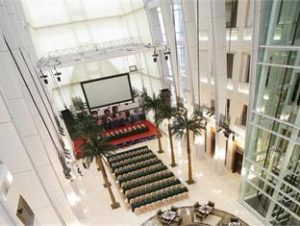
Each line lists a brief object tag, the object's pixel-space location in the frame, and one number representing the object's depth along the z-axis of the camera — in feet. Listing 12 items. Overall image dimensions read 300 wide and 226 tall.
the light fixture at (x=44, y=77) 49.37
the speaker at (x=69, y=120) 70.13
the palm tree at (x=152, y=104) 55.01
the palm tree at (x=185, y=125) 44.93
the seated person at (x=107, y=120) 80.33
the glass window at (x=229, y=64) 45.74
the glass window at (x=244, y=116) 45.06
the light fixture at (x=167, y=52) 56.54
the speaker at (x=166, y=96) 56.57
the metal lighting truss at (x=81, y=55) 55.01
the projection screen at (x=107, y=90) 78.18
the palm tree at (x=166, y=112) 52.19
